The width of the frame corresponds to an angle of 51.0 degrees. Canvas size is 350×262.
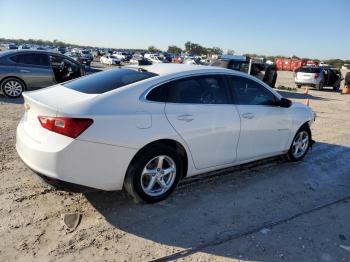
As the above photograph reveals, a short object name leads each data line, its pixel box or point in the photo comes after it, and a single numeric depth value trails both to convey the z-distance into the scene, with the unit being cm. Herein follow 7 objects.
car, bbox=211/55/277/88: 1870
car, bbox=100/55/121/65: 4685
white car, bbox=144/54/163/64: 5182
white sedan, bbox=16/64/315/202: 359
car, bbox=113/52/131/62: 5453
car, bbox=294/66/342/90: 2325
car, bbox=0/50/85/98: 1063
